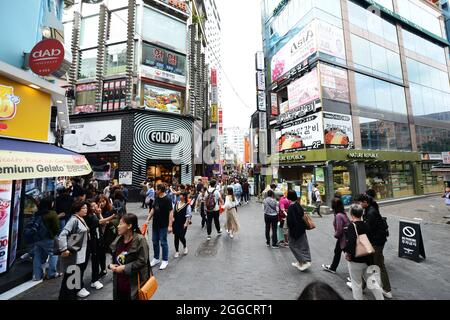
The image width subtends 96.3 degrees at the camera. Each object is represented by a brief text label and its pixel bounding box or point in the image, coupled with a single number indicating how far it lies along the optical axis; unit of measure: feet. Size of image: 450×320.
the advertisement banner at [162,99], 63.41
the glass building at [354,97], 49.98
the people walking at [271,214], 21.17
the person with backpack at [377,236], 12.15
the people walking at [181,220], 18.81
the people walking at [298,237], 15.94
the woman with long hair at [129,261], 8.42
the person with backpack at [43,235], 14.51
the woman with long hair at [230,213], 24.48
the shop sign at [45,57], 17.66
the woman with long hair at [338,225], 14.40
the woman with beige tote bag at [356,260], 10.72
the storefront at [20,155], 13.93
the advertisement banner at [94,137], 59.77
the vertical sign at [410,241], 17.44
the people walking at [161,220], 16.83
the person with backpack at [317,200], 39.91
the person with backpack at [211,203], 24.16
